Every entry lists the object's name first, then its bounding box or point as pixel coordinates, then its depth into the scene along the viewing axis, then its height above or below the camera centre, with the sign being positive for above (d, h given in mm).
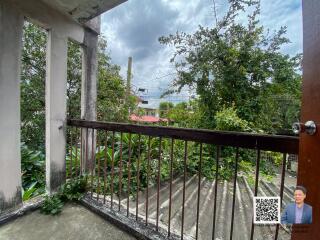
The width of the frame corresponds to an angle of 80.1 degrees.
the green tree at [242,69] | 6137 +1631
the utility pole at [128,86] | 5250 +881
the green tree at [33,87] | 3934 +583
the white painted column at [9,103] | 1614 +98
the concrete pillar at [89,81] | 2553 +490
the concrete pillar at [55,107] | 2023 +92
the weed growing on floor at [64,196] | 1890 -868
